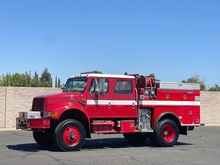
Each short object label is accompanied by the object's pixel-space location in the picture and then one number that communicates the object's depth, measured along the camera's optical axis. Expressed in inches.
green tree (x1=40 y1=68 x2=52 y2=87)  2769.7
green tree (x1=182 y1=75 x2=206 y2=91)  2807.1
